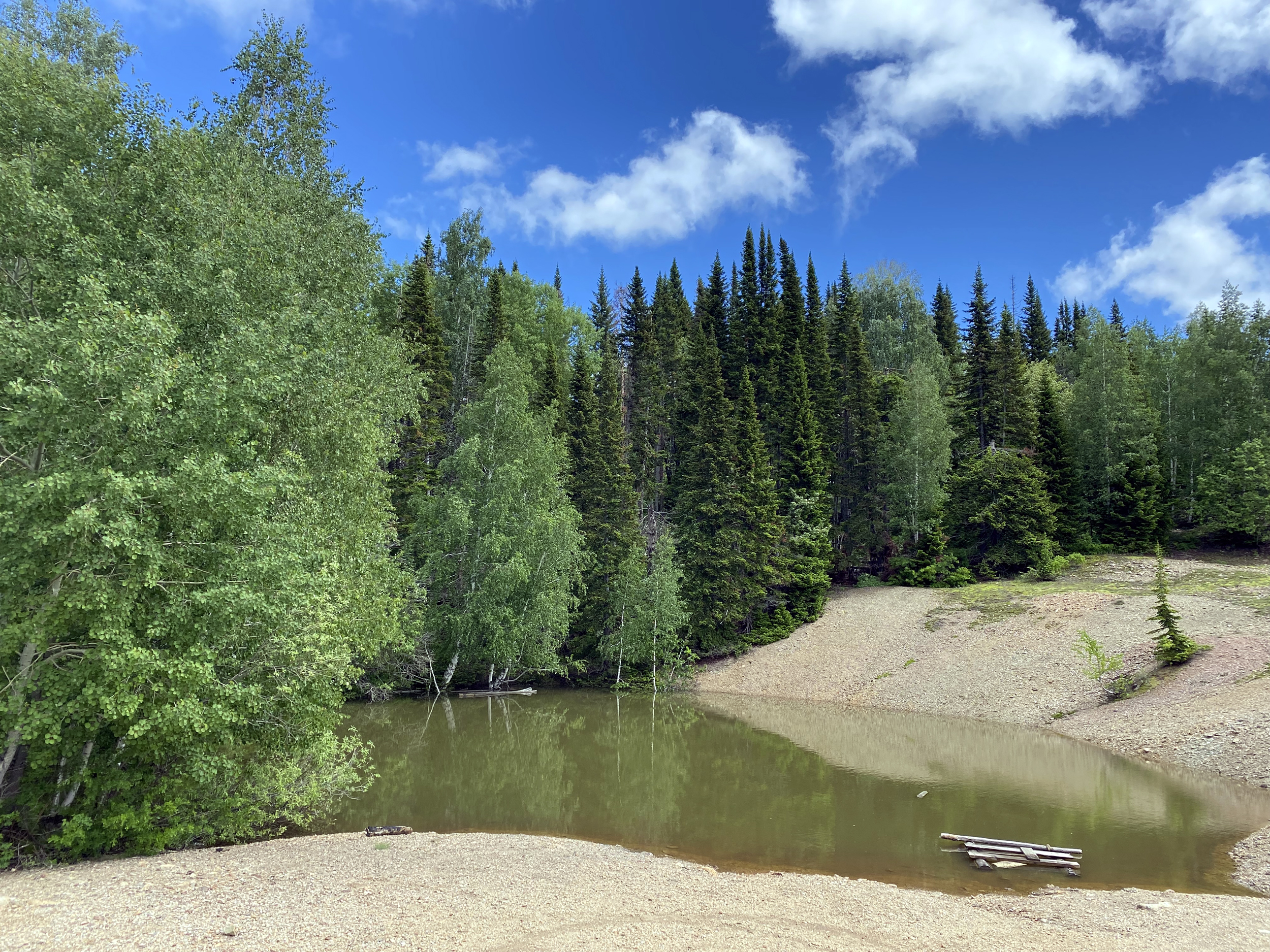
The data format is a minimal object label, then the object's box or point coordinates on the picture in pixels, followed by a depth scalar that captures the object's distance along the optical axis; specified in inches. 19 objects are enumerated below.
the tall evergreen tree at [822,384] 1763.0
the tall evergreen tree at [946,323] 2316.7
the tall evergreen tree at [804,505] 1445.6
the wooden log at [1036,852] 445.7
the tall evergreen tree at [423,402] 1268.5
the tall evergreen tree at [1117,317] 3129.4
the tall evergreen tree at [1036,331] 2812.5
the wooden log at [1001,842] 454.3
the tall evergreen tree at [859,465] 1621.6
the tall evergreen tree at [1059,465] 1504.7
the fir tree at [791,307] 1974.7
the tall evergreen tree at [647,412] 1670.8
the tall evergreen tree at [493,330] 1593.3
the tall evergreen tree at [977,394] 1723.7
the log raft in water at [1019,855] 441.7
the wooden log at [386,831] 495.2
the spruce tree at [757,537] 1369.3
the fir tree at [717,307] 2289.6
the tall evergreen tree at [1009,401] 1626.5
